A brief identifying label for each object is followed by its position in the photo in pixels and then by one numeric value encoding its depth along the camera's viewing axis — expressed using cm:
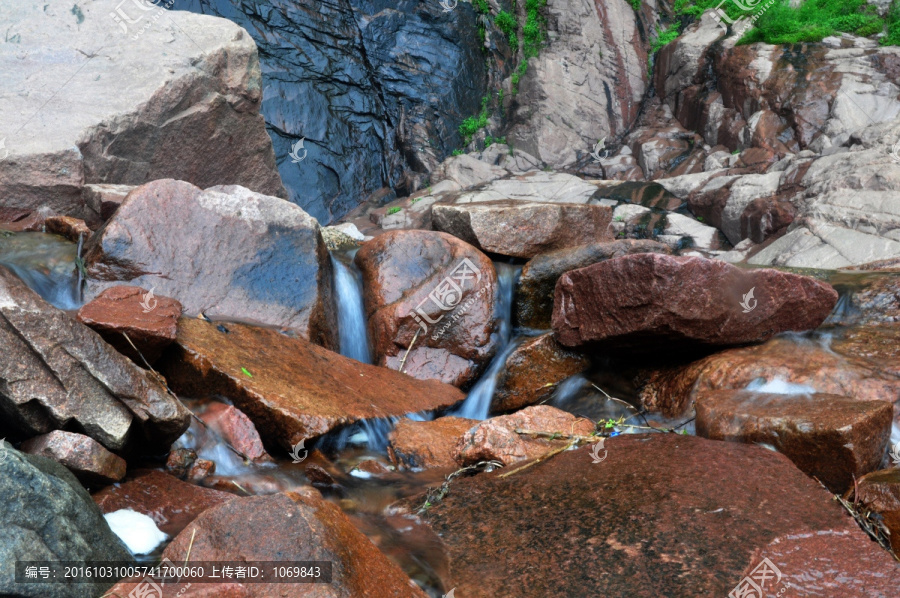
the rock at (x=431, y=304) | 648
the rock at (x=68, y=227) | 584
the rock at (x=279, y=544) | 204
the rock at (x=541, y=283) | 689
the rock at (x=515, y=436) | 386
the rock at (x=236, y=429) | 405
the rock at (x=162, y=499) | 308
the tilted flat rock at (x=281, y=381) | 420
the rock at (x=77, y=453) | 301
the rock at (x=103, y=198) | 650
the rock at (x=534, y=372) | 607
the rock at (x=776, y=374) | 459
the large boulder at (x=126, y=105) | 676
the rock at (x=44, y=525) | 214
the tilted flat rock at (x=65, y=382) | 307
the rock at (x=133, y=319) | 394
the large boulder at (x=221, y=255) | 536
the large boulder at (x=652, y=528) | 237
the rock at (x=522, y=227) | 730
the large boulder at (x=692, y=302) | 497
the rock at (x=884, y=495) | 279
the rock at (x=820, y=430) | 335
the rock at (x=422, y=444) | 434
